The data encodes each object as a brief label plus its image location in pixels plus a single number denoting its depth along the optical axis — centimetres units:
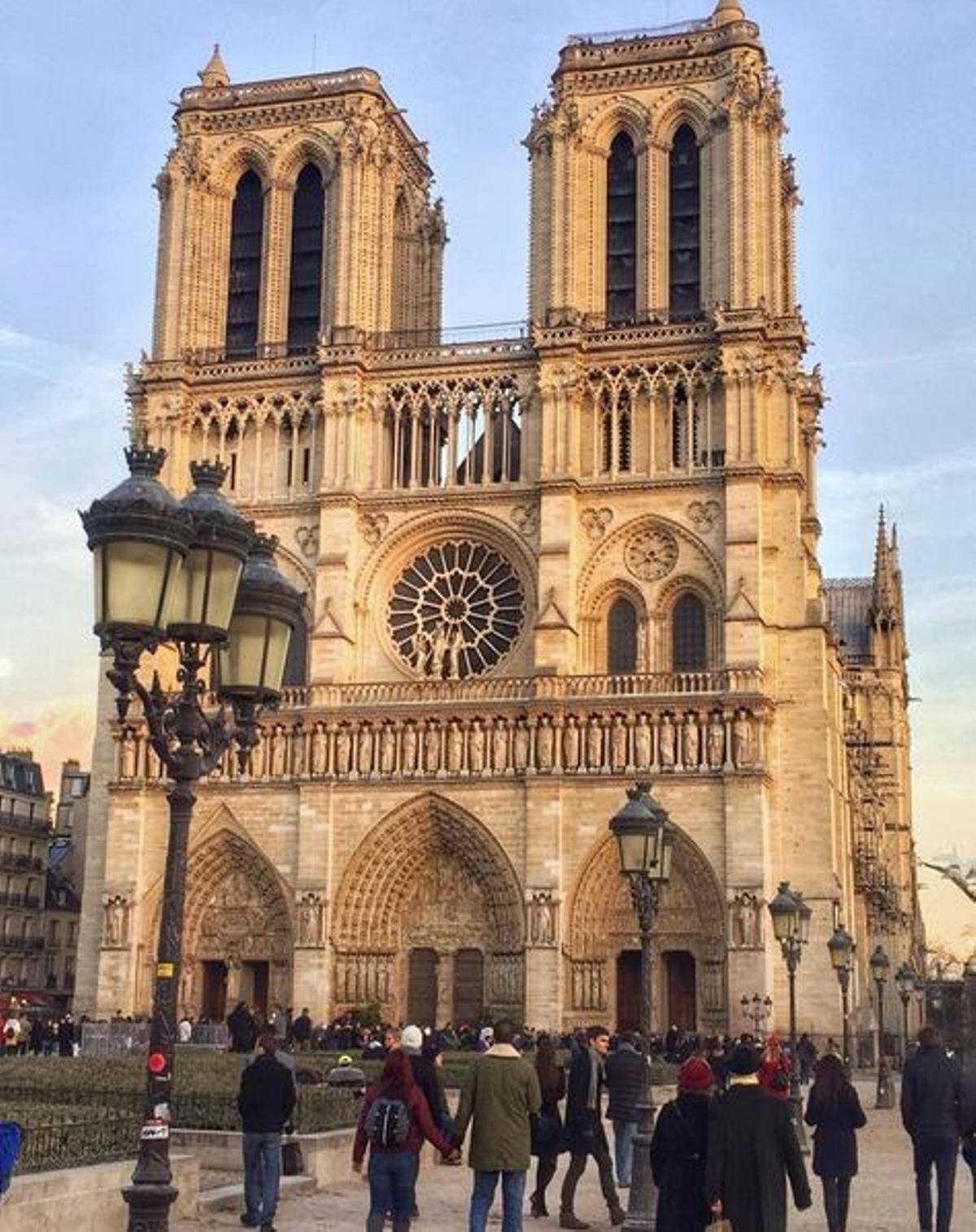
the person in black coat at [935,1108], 1259
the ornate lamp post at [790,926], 2262
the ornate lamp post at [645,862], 1445
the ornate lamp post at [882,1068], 3225
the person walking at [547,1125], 1456
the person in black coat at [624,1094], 1612
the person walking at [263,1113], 1288
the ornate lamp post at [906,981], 3738
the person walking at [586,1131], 1412
